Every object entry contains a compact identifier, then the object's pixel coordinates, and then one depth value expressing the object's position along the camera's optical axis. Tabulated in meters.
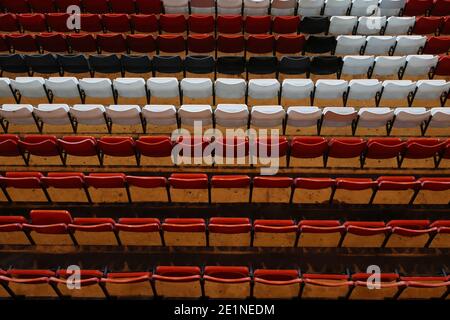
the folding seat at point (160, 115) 4.20
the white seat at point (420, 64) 4.74
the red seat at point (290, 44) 4.95
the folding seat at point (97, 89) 4.43
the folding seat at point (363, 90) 4.43
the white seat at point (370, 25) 5.33
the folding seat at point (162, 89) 4.41
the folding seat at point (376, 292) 3.31
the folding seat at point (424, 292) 3.53
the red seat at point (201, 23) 5.25
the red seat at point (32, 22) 5.27
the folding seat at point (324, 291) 3.56
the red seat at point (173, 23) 5.26
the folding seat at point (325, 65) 4.69
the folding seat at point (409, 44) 5.03
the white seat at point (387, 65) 4.74
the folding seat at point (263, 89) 4.44
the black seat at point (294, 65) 4.66
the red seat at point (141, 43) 4.95
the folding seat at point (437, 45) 4.95
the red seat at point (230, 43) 4.96
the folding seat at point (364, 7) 5.61
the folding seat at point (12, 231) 3.46
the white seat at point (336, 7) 5.60
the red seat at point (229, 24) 5.23
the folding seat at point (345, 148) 3.96
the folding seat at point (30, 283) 3.22
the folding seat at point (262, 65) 4.69
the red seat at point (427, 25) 5.26
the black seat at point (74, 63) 4.65
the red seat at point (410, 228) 3.47
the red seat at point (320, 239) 3.82
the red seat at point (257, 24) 5.23
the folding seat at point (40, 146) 3.99
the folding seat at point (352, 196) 4.07
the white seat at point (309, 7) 5.57
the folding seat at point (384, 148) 3.97
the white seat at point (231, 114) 4.22
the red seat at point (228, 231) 3.46
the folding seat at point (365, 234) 3.48
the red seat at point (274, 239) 3.84
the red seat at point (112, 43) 4.94
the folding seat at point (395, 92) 4.46
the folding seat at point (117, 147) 3.99
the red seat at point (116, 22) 5.22
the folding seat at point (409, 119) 4.19
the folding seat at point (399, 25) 5.28
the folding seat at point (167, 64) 4.67
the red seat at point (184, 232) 3.47
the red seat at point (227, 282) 3.23
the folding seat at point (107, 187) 3.73
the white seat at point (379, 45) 5.02
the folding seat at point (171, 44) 4.96
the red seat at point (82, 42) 4.96
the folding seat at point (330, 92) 4.43
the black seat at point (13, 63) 4.66
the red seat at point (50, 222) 3.49
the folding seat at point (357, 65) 4.71
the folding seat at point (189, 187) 3.74
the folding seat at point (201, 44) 4.96
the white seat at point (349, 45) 5.01
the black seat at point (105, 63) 4.64
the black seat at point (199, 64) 4.65
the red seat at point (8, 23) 5.25
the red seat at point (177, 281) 3.23
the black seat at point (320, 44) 4.95
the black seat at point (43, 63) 4.64
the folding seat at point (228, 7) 5.55
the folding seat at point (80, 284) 3.21
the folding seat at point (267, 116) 4.22
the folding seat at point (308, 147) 3.98
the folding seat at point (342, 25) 5.23
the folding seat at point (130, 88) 4.43
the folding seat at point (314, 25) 5.23
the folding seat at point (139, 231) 3.46
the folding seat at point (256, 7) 5.54
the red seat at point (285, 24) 5.26
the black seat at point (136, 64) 4.65
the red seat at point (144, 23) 5.23
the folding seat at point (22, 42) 4.94
